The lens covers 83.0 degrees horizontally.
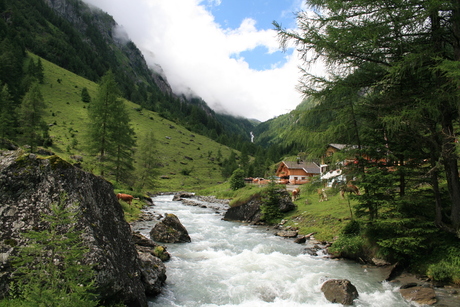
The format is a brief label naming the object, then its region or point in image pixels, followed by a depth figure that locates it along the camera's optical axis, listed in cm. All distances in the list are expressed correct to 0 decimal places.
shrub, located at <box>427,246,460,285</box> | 924
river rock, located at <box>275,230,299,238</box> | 1853
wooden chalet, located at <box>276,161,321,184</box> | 7144
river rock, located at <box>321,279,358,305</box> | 852
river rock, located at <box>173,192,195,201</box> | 4935
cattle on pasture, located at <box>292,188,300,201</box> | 3020
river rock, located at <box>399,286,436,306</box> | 838
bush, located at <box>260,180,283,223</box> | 2480
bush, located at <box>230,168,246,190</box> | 5406
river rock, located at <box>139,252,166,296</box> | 839
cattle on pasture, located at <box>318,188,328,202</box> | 2552
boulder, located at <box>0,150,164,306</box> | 557
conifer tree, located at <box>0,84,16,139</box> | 3962
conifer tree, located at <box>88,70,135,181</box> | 3288
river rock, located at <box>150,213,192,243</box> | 1603
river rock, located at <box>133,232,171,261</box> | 1205
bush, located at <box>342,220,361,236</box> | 1414
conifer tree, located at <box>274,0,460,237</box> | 936
